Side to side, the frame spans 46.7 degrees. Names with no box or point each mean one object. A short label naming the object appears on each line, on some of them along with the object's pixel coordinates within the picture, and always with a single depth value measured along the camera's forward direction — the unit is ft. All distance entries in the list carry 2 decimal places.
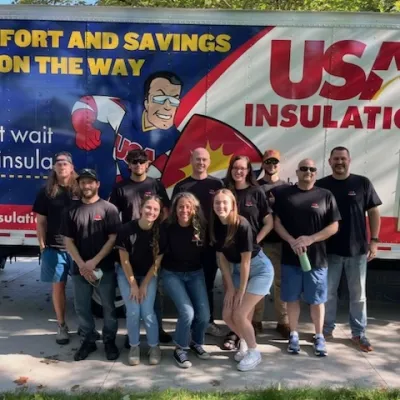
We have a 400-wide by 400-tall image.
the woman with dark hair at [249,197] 13.32
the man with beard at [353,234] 14.02
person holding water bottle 13.34
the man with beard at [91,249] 13.06
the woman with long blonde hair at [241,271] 12.51
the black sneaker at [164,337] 14.80
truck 15.40
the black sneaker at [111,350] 13.44
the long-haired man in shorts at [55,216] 13.98
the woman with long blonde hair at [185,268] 12.79
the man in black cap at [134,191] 14.01
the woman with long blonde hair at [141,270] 12.77
